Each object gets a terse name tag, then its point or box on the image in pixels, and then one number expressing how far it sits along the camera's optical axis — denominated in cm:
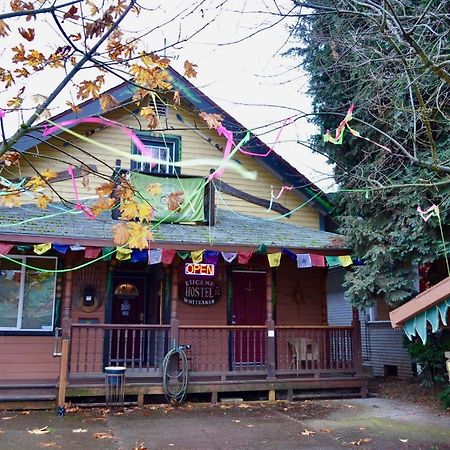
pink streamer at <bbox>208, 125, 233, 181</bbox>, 669
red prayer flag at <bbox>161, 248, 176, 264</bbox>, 975
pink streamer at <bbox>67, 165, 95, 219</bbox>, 1076
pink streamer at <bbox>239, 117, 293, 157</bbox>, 591
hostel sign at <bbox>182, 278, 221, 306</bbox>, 1171
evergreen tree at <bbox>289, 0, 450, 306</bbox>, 867
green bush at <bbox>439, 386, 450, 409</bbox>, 920
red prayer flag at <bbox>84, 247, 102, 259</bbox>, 941
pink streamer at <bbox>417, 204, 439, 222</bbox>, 908
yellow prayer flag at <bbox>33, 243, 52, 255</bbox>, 908
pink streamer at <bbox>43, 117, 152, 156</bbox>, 466
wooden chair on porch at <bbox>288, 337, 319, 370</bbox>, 1077
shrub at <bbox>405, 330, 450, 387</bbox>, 1037
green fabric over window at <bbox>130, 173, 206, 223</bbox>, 1110
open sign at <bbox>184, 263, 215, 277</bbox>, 1135
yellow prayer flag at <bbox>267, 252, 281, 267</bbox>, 1022
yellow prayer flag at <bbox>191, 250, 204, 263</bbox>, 982
